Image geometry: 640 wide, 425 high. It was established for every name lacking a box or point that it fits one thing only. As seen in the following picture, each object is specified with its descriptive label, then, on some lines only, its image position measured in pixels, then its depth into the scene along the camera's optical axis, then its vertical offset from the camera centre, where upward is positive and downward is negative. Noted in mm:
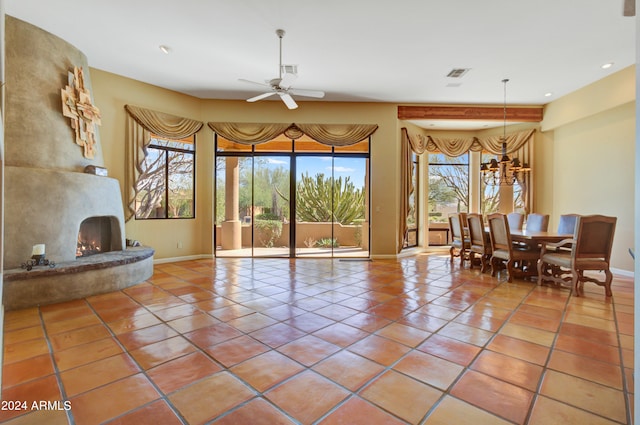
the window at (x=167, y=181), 5594 +565
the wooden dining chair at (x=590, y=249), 3785 -528
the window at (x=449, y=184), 8125 +679
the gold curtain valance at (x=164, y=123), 5312 +1655
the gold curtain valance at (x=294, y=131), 6219 +1655
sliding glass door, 6535 +334
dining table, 4317 -425
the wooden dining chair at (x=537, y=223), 5457 -272
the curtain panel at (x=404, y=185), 6723 +550
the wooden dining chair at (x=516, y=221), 6031 -260
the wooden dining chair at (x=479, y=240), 5105 -567
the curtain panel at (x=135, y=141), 5273 +1241
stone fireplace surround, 3332 +277
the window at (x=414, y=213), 7574 -115
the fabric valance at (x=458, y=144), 7109 +1617
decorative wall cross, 4018 +1401
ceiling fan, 3822 +1647
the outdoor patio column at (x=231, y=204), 6539 +109
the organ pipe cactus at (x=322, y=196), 6648 +295
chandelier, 5340 +766
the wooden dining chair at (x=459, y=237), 5711 -567
